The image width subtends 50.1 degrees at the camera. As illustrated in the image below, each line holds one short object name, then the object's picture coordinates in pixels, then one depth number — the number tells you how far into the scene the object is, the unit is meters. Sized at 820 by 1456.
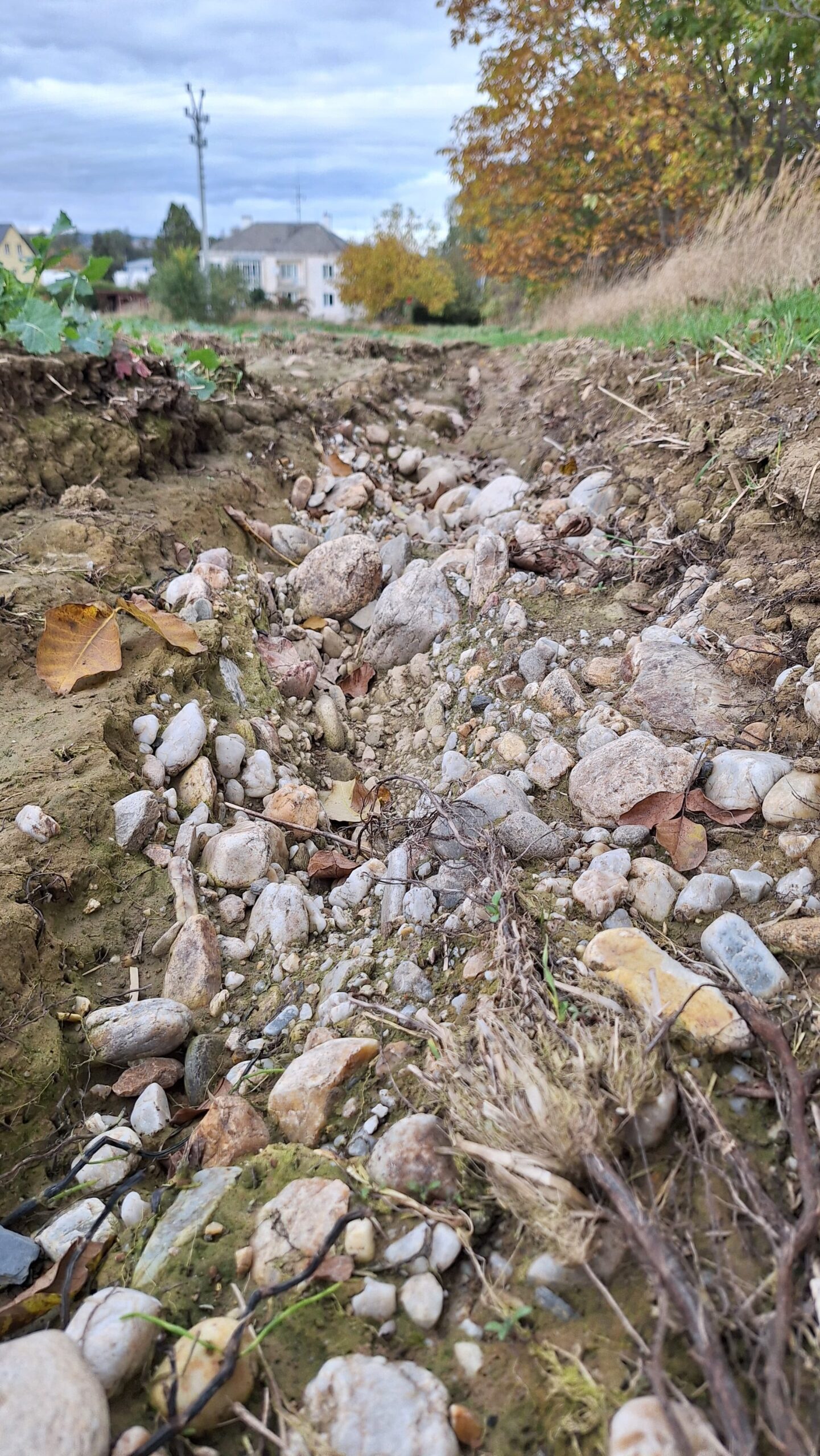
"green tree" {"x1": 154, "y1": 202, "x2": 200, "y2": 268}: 26.91
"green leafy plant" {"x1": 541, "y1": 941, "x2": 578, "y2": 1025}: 0.45
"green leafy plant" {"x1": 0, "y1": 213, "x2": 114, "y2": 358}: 1.13
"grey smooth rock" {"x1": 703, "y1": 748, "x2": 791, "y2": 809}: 0.58
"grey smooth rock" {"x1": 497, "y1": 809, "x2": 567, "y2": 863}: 0.60
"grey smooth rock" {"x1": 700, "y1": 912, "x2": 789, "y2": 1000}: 0.46
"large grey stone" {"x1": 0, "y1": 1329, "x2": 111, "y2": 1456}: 0.32
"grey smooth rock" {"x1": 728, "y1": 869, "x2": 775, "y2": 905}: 0.52
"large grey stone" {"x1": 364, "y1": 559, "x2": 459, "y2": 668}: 0.96
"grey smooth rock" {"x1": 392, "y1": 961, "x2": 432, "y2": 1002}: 0.53
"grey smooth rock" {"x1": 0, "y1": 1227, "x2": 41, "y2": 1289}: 0.43
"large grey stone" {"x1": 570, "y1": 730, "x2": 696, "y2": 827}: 0.61
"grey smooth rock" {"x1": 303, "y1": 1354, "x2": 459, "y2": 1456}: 0.33
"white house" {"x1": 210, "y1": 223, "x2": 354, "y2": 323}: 41.62
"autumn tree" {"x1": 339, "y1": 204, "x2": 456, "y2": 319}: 19.05
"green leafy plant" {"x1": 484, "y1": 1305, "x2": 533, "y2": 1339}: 0.36
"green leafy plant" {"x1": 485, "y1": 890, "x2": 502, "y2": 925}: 0.53
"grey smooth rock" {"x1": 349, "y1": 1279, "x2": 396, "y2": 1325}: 0.37
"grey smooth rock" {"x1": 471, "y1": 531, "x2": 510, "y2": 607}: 0.96
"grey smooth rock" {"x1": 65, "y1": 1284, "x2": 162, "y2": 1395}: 0.36
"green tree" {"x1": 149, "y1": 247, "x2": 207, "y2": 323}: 18.17
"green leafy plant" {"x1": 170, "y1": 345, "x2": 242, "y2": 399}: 1.42
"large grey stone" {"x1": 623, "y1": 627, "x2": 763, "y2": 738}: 0.66
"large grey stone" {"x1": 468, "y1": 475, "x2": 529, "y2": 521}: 1.23
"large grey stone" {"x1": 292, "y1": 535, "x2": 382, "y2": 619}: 1.04
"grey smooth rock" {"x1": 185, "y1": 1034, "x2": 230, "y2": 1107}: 0.53
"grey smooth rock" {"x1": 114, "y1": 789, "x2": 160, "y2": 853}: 0.66
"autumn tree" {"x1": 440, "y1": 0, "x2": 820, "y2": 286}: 6.70
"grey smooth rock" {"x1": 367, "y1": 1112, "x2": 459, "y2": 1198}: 0.41
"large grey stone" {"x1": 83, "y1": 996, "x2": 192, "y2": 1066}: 0.55
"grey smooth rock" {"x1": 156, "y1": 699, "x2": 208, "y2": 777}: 0.73
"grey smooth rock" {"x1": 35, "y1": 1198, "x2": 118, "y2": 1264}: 0.44
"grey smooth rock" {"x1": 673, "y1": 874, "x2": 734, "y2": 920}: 0.52
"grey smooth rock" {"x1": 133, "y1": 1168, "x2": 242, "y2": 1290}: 0.41
